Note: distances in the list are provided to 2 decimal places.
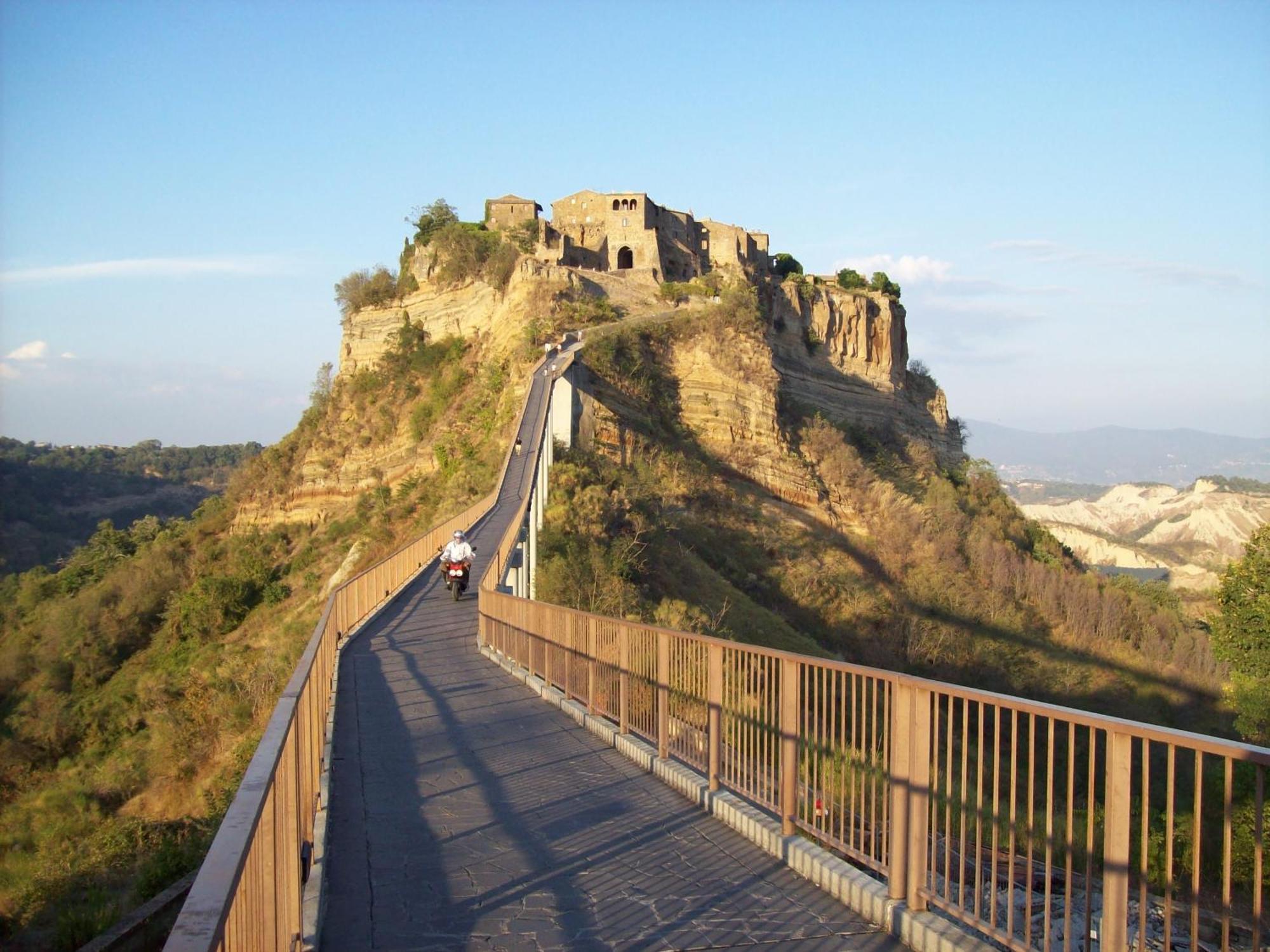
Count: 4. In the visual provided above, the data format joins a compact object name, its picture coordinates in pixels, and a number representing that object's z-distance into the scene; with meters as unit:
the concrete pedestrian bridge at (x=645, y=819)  3.92
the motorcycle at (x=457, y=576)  19.64
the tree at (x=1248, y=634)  26.42
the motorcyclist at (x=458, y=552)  19.61
